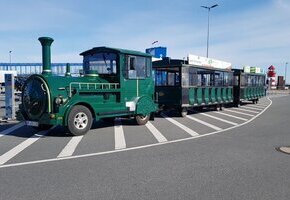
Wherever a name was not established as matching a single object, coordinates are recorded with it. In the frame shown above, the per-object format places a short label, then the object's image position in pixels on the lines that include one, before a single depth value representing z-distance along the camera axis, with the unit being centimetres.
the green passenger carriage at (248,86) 1501
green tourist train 618
